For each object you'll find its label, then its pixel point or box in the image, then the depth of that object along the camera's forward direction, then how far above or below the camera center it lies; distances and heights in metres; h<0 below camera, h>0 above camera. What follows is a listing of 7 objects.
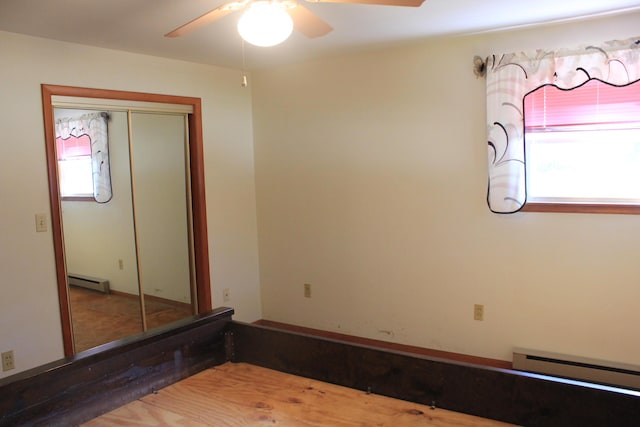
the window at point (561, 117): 2.58 +0.34
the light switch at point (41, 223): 2.77 -0.18
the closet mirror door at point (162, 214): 3.40 -0.19
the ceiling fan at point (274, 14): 1.63 +0.66
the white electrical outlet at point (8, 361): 2.64 -0.96
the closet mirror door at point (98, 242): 2.98 -0.35
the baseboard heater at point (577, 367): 2.70 -1.18
